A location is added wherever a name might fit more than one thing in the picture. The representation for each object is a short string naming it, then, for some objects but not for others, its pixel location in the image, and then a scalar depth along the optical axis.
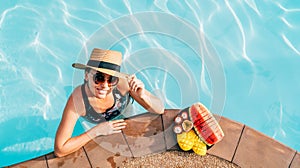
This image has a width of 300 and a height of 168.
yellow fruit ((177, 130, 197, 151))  3.67
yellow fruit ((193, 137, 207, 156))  3.67
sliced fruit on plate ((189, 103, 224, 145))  3.65
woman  3.30
